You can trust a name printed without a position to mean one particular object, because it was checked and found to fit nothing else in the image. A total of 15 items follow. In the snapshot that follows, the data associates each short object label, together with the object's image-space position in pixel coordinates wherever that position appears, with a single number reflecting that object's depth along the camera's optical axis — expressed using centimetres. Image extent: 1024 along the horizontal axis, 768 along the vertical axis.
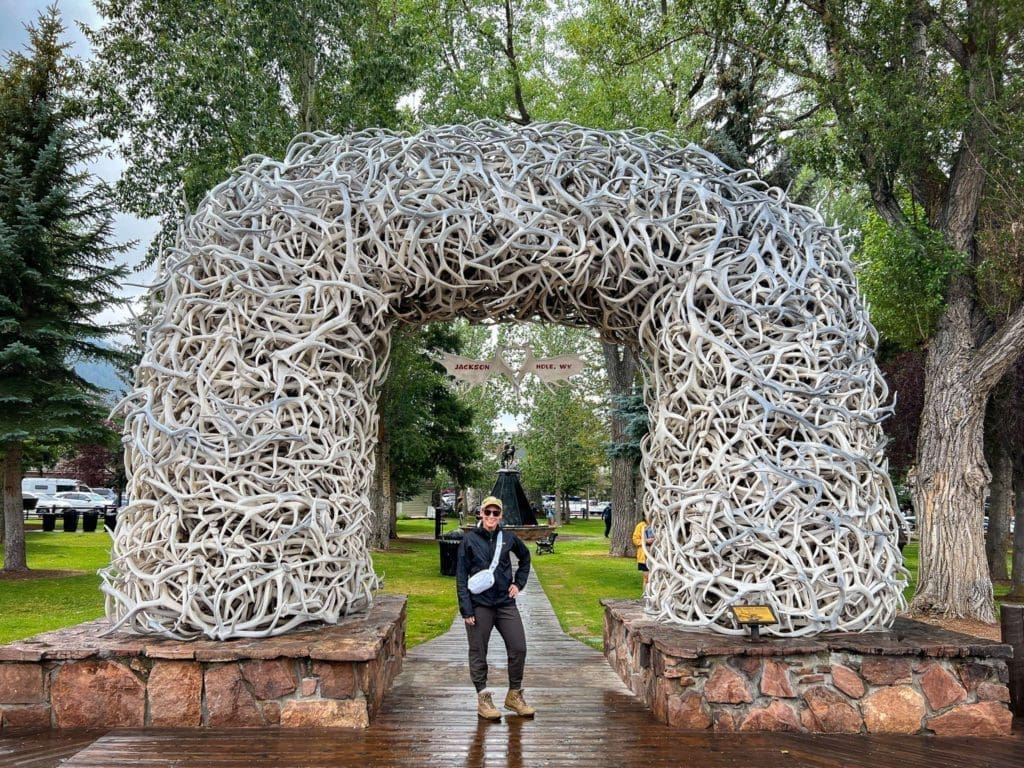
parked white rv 3600
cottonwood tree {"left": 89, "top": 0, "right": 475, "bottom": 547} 1395
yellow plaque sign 473
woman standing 517
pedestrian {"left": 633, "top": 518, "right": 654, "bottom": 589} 858
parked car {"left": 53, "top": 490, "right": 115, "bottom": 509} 3092
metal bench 2017
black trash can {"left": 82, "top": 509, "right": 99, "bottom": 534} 2536
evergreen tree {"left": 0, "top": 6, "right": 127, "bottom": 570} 1318
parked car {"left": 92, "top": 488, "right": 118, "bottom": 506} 3327
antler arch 494
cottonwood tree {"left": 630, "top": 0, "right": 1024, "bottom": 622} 945
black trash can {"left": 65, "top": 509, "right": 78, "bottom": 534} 2505
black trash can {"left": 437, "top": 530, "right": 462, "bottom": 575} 1460
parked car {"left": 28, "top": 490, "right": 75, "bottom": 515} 3039
